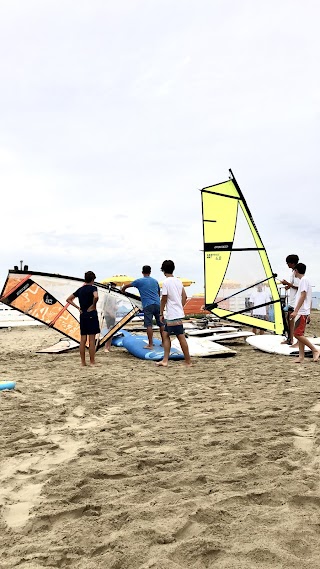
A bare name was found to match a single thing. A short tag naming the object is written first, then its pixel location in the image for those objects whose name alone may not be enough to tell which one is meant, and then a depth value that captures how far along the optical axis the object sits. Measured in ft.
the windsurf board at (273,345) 26.61
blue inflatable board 26.50
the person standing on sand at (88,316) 23.76
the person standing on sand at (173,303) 22.98
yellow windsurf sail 32.53
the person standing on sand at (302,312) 22.95
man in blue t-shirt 27.86
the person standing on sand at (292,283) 26.35
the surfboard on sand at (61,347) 29.76
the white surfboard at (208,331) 35.83
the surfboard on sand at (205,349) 26.96
